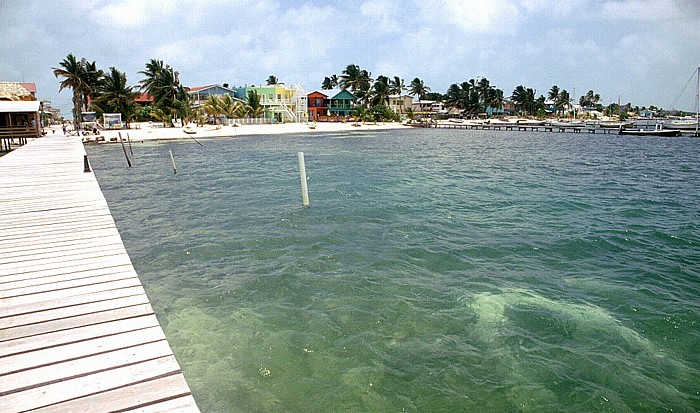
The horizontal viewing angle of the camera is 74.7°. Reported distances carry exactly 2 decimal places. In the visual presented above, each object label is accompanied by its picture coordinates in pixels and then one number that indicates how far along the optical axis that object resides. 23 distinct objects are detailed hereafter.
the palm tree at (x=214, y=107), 77.50
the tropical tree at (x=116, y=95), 71.25
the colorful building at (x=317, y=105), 103.41
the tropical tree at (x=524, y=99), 148.50
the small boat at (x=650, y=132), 75.19
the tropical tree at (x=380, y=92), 104.25
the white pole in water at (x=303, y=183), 18.56
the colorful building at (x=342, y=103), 104.69
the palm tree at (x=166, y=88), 71.00
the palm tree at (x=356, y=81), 103.06
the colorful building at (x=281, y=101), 91.75
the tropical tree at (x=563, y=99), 157.93
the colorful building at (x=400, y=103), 124.76
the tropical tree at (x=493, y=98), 131.50
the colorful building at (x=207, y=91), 94.19
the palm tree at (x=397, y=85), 121.12
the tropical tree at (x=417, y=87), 139.39
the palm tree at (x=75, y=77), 65.31
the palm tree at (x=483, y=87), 129.38
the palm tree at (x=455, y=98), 129.38
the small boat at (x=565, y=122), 133.68
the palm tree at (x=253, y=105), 82.06
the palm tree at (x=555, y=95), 160.64
